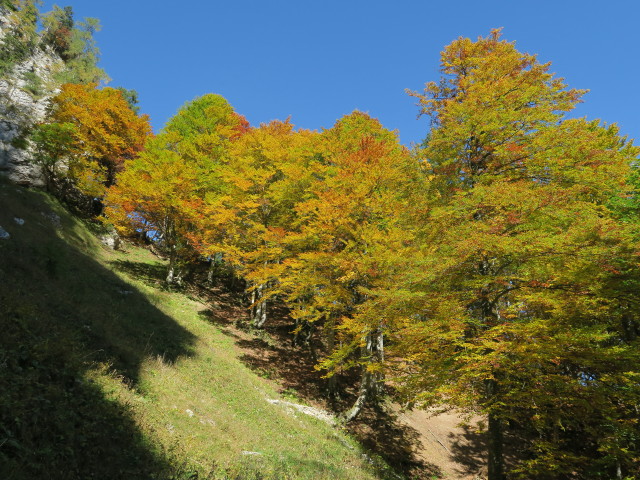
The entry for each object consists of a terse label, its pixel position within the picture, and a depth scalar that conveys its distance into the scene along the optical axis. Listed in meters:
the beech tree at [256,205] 16.14
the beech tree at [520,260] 6.79
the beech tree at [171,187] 18.27
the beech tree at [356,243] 10.95
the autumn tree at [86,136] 21.38
